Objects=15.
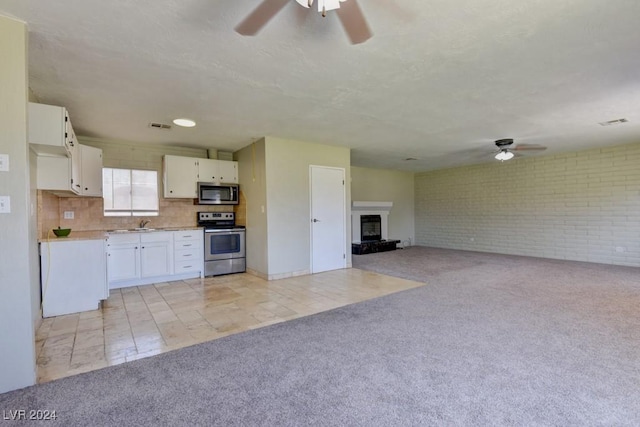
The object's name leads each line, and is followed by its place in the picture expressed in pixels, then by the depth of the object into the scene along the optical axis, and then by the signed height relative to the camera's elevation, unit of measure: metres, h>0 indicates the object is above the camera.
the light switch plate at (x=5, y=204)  1.88 +0.09
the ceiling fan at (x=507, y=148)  5.21 +1.09
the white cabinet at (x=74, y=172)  3.23 +0.54
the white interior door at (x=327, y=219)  5.33 -0.11
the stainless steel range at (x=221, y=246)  5.12 -0.56
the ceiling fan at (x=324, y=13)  1.54 +1.10
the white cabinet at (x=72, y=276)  3.22 -0.66
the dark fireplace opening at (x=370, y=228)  8.34 -0.45
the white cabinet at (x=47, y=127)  2.53 +0.79
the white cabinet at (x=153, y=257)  4.36 -0.64
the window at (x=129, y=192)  4.80 +0.40
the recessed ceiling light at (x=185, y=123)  3.86 +1.22
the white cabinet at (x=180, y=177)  5.01 +0.66
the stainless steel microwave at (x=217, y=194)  5.29 +0.38
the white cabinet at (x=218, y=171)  5.30 +0.80
